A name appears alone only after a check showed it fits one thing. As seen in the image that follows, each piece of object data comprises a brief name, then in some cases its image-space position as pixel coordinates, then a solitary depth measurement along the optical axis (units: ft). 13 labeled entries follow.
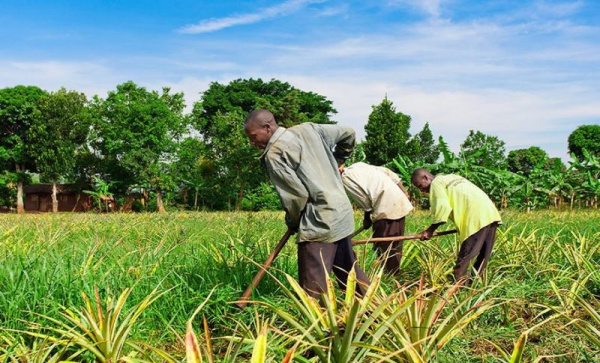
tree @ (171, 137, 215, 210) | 104.06
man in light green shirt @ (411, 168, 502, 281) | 16.43
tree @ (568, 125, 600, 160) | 130.52
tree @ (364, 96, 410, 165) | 95.67
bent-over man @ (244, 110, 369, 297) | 11.49
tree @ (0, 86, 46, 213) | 114.42
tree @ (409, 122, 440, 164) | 124.36
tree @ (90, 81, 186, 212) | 106.93
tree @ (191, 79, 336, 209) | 96.99
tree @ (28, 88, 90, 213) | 106.73
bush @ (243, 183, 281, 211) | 99.40
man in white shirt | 18.78
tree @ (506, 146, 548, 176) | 122.52
